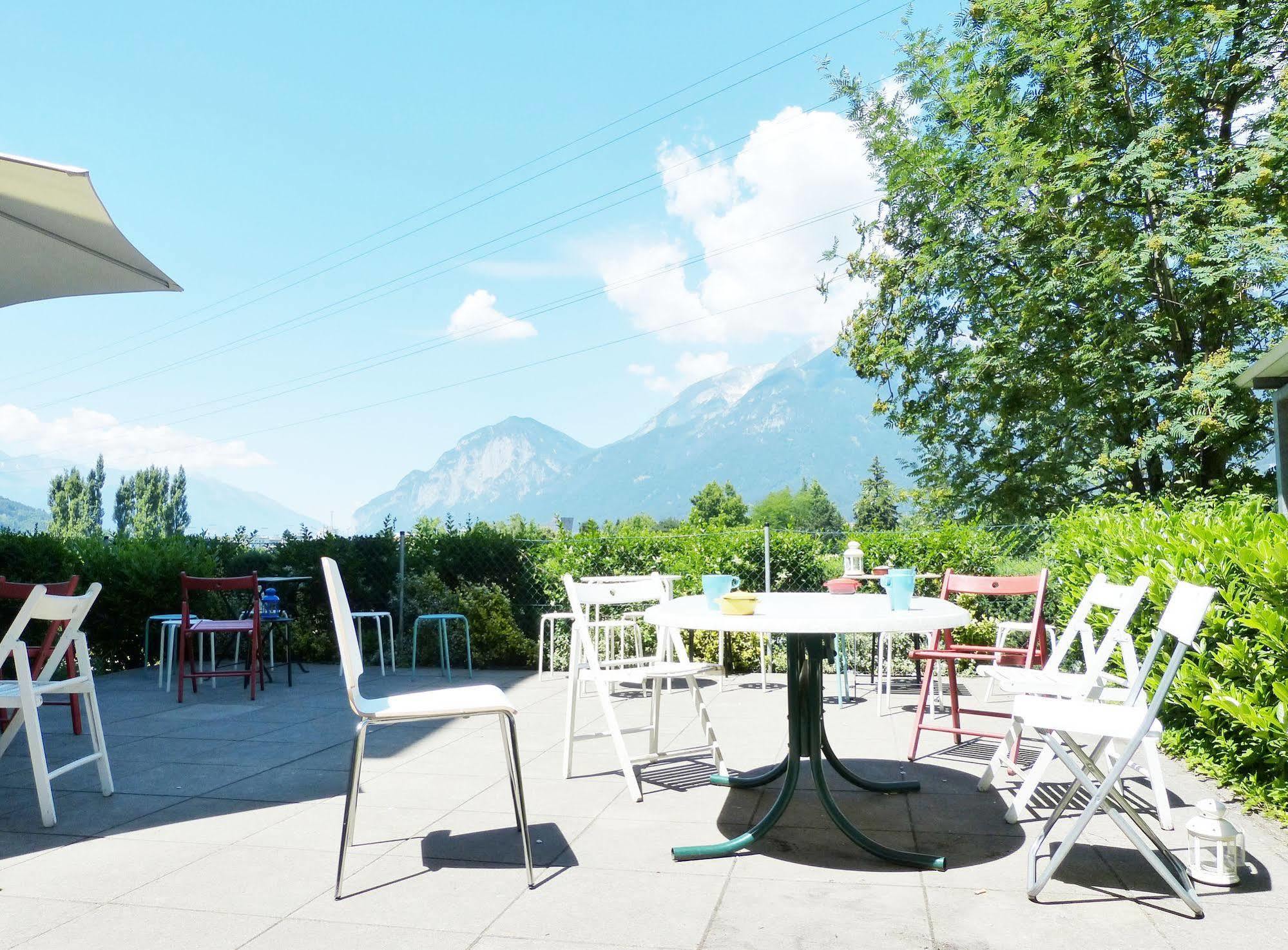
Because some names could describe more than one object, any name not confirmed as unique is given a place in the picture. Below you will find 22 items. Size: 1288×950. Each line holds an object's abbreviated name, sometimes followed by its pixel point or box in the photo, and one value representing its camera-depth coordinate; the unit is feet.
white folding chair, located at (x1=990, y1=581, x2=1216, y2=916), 8.52
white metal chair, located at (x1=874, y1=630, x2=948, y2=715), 18.54
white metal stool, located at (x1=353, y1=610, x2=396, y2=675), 25.23
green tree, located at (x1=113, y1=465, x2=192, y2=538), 252.62
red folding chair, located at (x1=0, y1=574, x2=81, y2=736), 14.19
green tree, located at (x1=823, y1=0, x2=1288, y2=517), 30.63
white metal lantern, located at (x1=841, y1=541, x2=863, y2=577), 21.76
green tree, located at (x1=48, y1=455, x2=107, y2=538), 235.81
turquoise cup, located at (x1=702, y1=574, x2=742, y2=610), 11.98
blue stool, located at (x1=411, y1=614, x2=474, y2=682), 24.81
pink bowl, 13.05
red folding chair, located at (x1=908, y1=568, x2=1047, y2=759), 14.35
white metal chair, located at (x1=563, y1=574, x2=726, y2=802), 12.62
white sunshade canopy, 11.41
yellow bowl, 10.53
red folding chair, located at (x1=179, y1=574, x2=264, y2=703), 21.38
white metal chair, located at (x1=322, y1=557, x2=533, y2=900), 9.06
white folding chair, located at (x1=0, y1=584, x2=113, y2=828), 11.00
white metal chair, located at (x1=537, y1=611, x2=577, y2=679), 22.42
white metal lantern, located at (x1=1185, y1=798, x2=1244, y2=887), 9.11
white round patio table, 9.58
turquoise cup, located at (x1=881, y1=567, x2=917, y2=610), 10.89
